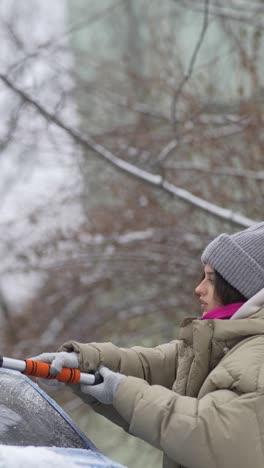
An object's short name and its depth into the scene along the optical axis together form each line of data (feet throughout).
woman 14.38
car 13.15
